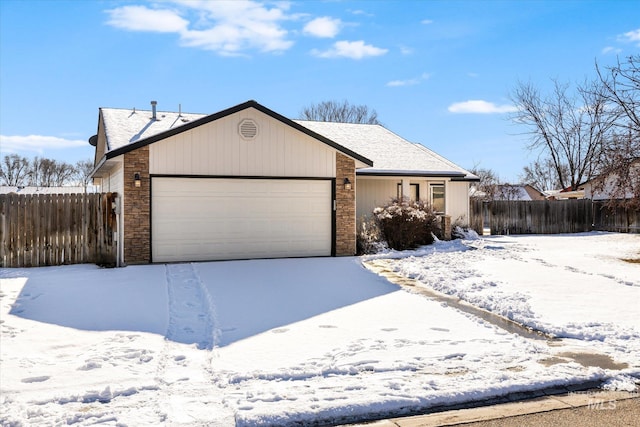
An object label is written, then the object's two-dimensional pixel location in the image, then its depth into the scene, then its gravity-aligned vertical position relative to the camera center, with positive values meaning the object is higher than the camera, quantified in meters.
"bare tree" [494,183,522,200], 43.51 +1.34
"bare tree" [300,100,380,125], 41.69 +8.06
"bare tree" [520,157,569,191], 54.59 +3.55
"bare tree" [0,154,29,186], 55.69 +4.44
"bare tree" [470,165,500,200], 40.54 +2.07
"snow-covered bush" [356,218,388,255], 14.42 -0.94
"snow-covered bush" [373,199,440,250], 15.06 -0.48
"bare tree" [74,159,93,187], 57.75 +4.81
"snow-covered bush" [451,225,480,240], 18.64 -0.99
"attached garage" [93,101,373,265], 11.78 +0.46
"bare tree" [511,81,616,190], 32.56 +5.66
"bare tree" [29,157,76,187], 57.62 +4.36
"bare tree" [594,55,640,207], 13.63 +1.91
